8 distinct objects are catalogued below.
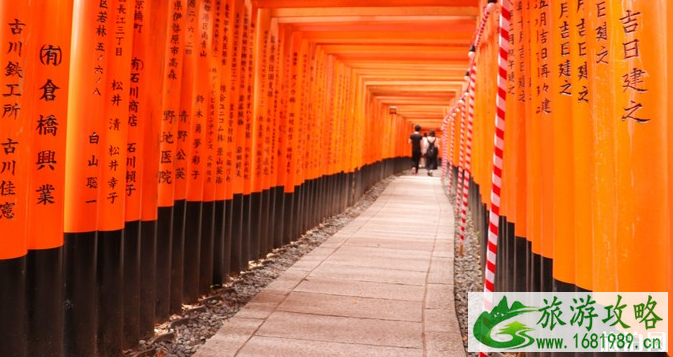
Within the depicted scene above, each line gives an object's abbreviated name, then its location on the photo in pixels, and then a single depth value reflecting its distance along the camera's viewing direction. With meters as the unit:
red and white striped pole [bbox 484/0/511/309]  3.11
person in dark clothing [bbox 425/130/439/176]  22.87
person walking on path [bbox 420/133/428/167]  26.43
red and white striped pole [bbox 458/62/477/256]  6.82
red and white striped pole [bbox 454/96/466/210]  11.22
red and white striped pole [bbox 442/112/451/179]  20.00
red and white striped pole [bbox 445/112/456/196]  15.35
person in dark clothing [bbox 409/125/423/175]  23.25
